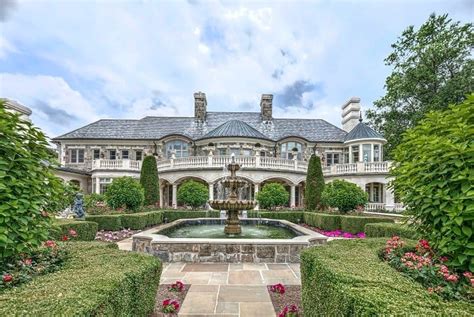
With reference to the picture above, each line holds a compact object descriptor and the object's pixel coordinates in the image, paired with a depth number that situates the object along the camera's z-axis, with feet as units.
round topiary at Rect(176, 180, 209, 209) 70.69
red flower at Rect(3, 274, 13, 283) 10.69
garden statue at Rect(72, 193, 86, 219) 44.80
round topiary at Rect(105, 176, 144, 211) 56.75
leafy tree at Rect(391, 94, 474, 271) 11.50
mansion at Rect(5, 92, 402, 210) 86.28
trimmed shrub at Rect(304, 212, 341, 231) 49.57
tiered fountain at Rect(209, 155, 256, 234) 36.70
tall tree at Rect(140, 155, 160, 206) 73.46
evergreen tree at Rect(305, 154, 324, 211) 67.87
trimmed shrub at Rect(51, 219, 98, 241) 30.76
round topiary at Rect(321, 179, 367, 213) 54.24
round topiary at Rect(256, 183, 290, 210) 69.67
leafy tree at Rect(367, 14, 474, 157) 85.25
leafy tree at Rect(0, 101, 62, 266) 11.48
